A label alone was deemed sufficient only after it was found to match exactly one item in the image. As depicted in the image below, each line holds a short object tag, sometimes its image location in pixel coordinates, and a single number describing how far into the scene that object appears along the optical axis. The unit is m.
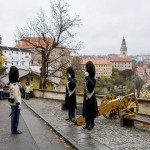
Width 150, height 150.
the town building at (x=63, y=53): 37.07
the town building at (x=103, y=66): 167.86
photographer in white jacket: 9.56
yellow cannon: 10.76
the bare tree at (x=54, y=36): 35.59
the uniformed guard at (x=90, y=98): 9.66
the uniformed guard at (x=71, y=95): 11.74
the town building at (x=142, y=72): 168.30
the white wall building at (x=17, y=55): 116.69
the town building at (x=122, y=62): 197.25
